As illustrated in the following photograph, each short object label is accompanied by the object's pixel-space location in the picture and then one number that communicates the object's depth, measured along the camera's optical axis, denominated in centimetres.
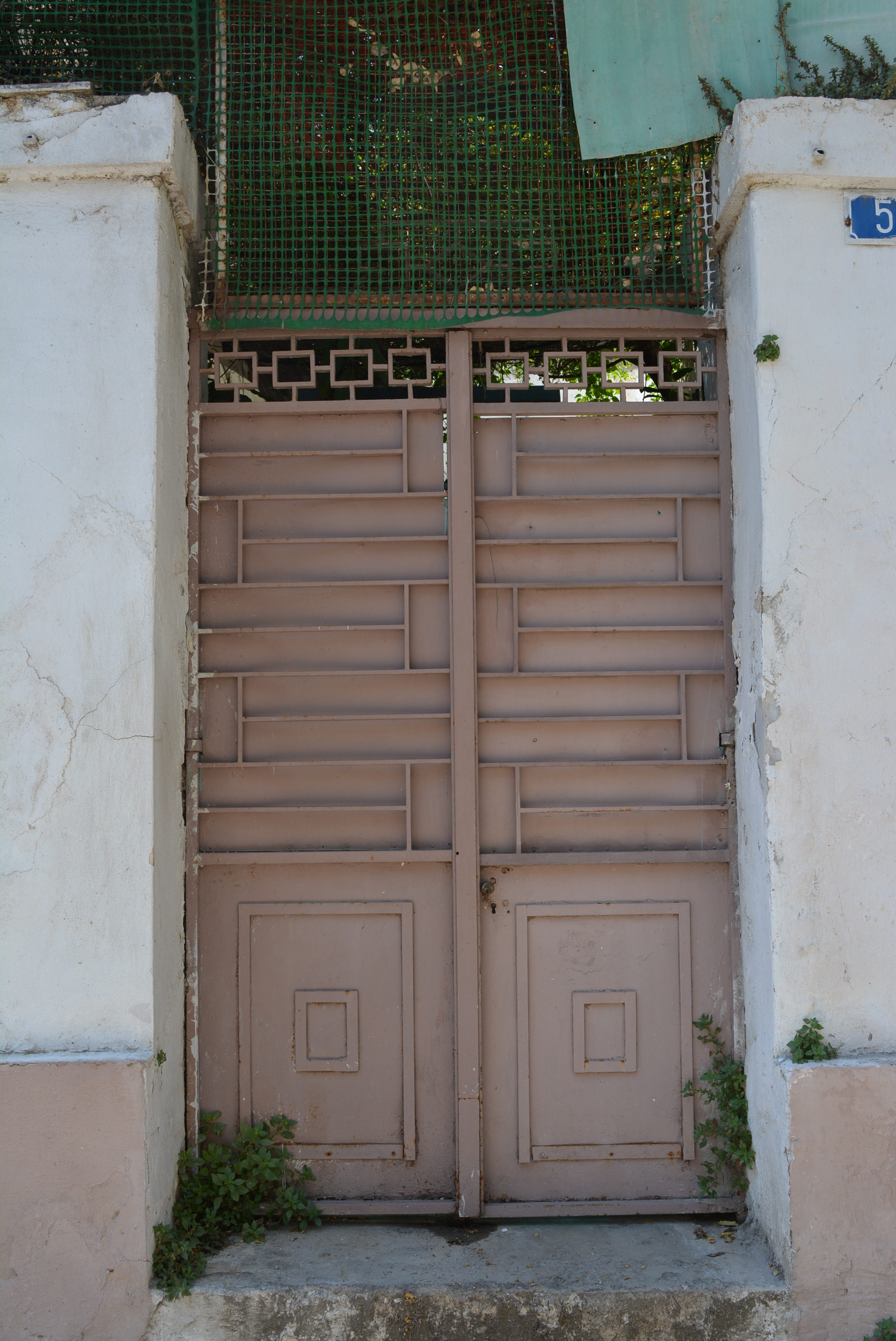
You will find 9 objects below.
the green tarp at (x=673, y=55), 331
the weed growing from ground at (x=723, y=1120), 318
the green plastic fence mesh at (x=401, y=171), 340
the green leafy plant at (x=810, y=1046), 291
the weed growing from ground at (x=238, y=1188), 307
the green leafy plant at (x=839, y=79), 321
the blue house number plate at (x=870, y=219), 310
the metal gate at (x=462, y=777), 332
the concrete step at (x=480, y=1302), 284
